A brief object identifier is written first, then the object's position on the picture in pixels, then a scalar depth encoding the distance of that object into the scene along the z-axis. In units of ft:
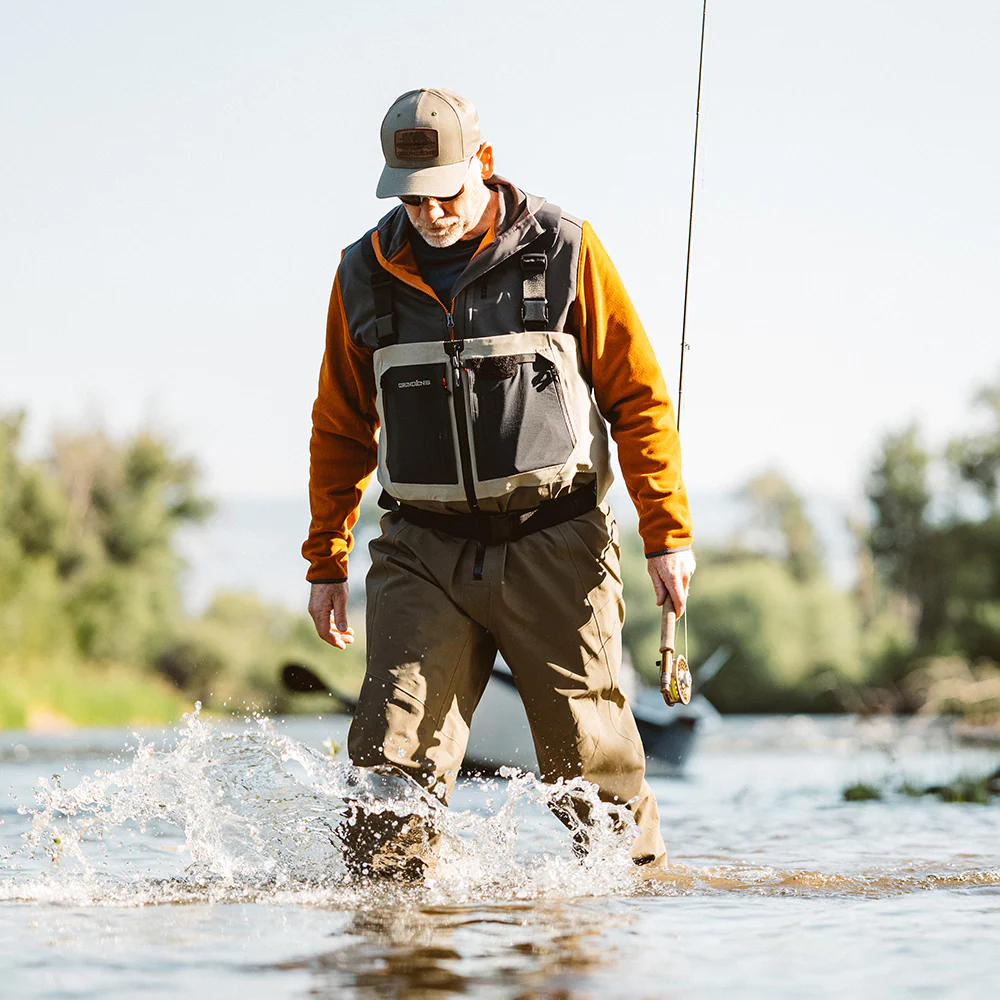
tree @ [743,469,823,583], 267.59
